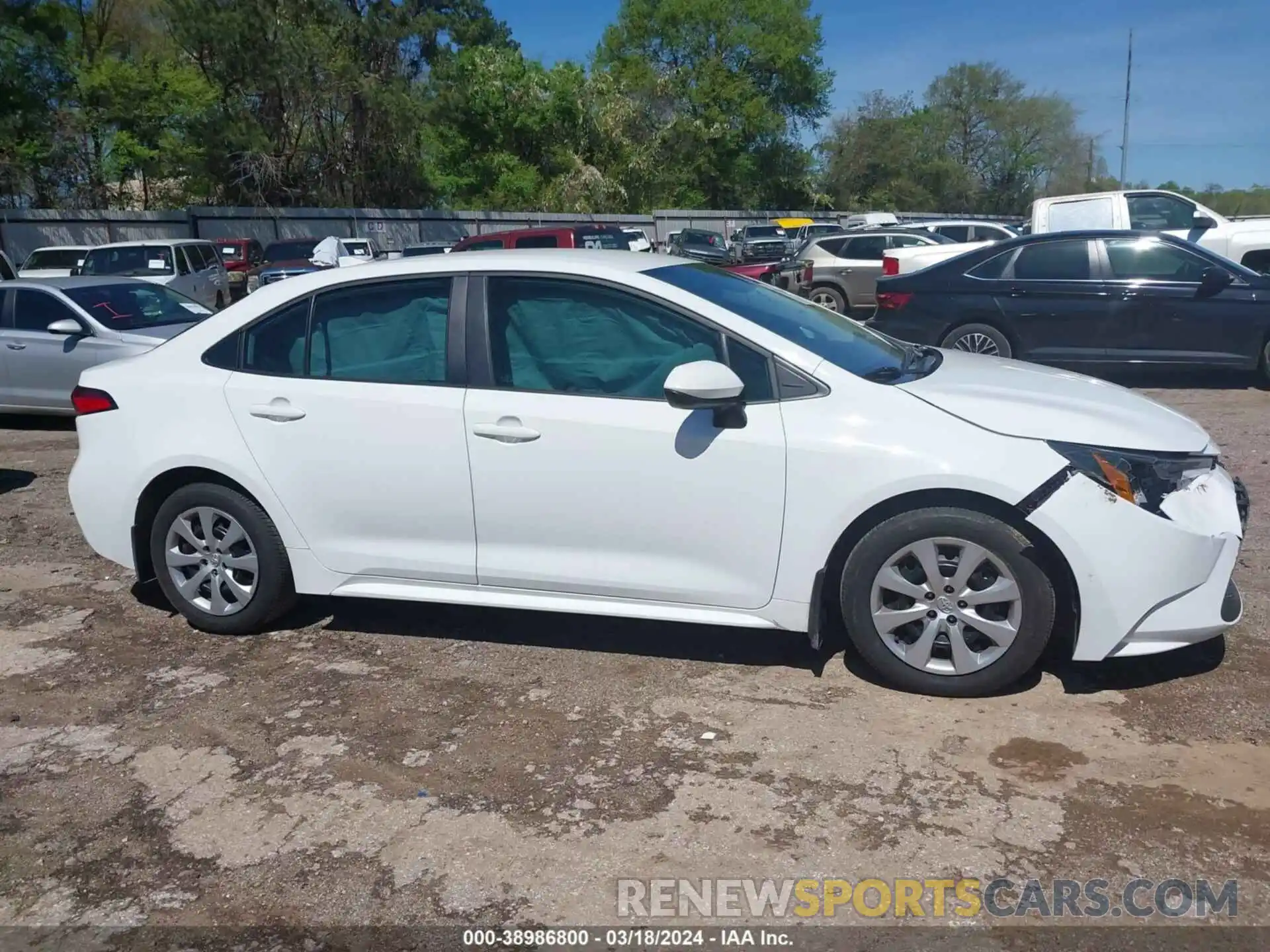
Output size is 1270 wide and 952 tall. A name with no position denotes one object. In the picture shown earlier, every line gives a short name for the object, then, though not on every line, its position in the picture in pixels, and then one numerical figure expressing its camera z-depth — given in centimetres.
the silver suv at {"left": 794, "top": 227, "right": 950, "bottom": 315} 1750
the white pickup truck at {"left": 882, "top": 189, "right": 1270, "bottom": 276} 1279
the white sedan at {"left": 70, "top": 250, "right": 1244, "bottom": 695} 395
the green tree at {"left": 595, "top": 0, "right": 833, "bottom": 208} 5434
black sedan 1027
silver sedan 1027
